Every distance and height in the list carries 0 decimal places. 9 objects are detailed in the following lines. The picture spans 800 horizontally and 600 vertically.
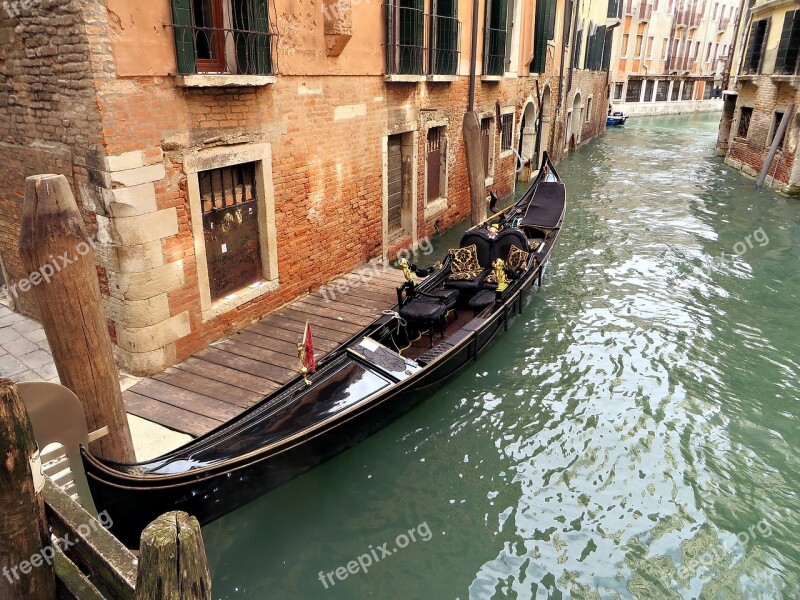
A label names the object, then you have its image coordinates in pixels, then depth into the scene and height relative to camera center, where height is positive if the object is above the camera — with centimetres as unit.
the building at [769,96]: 1391 -35
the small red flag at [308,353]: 437 -202
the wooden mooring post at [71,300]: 310 -118
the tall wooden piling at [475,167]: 902 -133
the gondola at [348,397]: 349 -234
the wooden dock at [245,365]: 452 -245
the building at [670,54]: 3712 +177
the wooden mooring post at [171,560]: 187 -148
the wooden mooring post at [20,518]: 225 -173
